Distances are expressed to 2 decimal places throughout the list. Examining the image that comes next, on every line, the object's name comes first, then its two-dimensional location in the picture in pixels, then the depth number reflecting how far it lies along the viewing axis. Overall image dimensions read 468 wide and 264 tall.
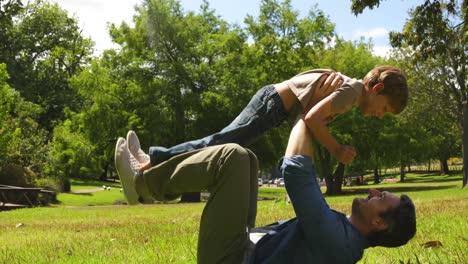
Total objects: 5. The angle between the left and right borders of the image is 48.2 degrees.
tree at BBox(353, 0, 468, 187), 12.52
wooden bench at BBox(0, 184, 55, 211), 23.17
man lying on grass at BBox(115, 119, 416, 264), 2.81
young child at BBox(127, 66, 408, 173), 3.77
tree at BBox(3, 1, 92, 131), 54.50
